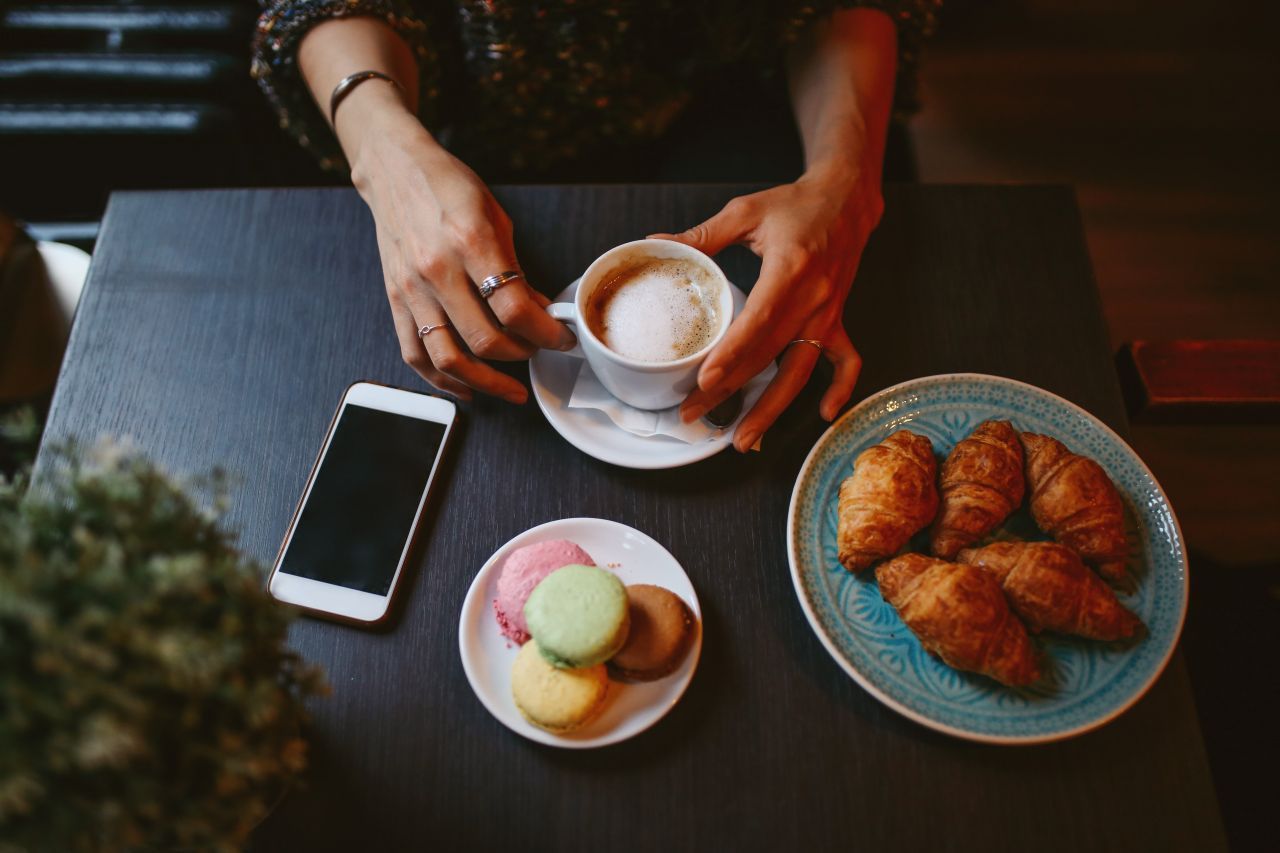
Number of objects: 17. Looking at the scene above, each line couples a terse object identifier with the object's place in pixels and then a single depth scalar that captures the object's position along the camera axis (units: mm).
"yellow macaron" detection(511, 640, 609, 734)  821
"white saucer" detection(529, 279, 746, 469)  992
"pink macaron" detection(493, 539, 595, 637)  895
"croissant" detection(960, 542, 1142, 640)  854
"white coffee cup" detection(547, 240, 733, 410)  904
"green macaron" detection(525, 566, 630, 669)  799
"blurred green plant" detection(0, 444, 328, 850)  485
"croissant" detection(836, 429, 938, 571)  909
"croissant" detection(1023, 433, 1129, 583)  904
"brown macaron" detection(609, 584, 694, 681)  851
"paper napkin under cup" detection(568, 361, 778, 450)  1015
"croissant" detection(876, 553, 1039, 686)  836
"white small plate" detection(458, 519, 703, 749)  860
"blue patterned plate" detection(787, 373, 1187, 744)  847
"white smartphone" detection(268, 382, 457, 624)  967
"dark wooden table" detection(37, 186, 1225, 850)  861
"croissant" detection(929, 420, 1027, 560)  931
